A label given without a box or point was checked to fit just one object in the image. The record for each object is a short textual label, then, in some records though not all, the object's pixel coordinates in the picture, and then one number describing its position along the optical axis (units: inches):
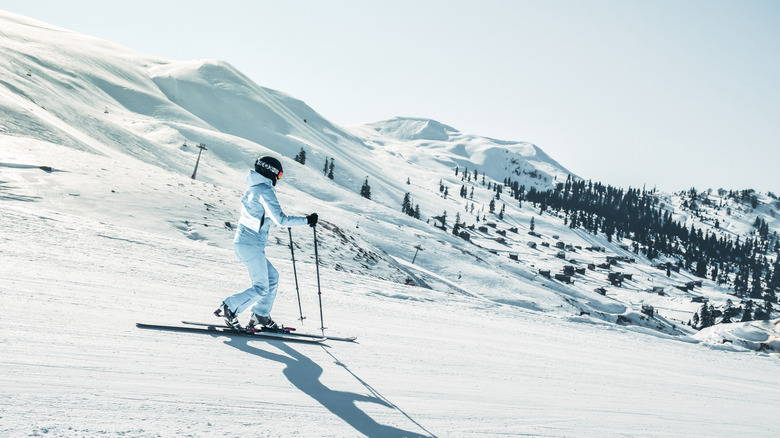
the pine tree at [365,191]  5267.7
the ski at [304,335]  264.8
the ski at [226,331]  232.5
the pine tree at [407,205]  5462.6
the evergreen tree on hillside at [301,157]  5322.3
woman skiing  252.8
